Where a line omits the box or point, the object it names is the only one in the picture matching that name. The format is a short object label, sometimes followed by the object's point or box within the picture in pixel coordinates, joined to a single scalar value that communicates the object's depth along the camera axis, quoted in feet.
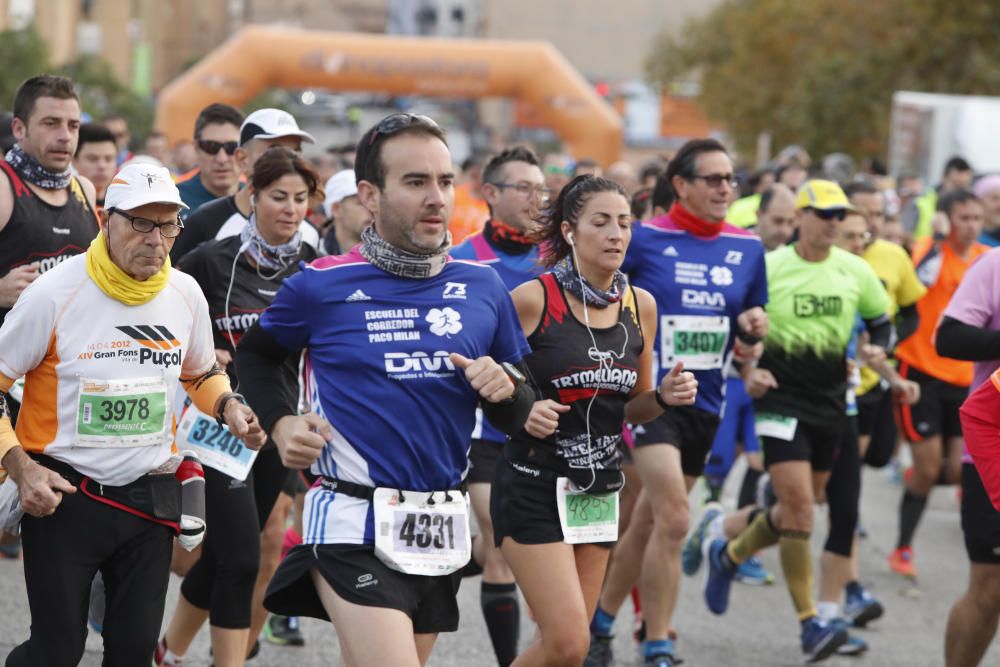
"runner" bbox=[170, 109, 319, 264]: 44.42
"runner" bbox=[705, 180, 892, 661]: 53.47
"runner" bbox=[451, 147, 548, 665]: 45.68
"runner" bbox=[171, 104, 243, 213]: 50.60
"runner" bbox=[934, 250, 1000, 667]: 41.81
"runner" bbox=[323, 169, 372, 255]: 56.54
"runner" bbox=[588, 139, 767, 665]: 49.11
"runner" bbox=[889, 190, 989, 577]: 67.56
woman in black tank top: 37.42
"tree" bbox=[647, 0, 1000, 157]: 204.33
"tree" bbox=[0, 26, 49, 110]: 168.45
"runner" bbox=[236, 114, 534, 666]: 30.27
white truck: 150.61
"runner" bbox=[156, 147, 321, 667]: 40.96
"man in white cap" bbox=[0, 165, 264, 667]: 32.48
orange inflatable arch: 189.88
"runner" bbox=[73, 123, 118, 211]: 58.29
